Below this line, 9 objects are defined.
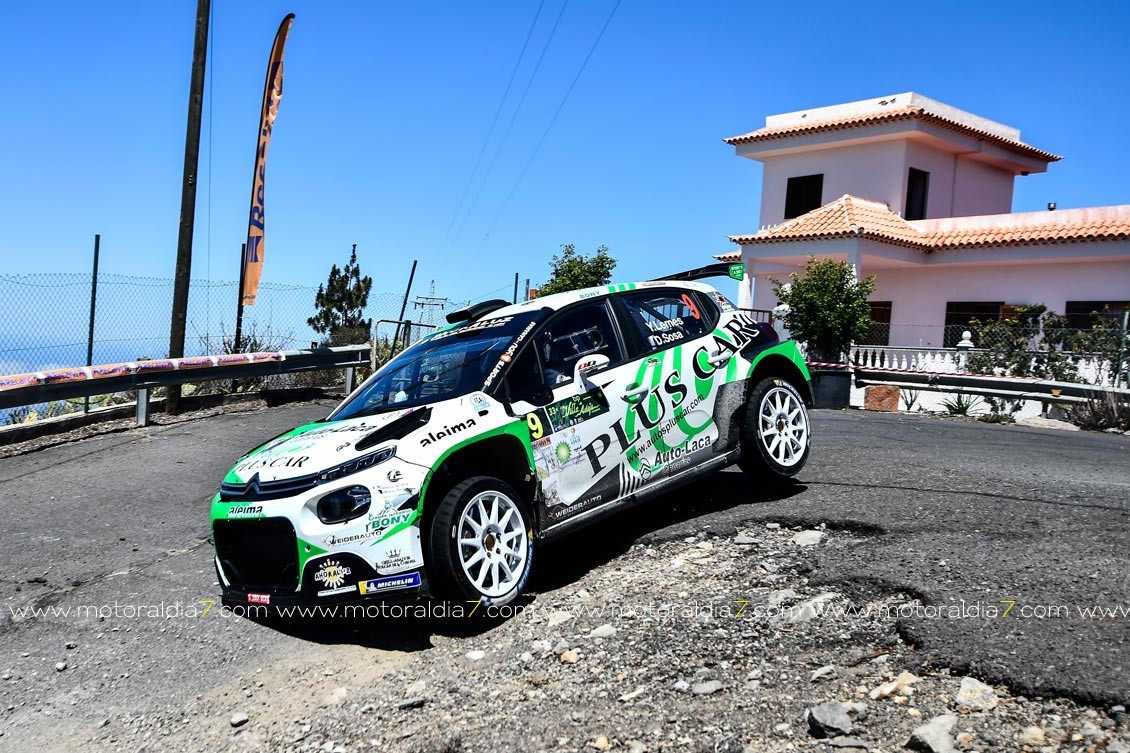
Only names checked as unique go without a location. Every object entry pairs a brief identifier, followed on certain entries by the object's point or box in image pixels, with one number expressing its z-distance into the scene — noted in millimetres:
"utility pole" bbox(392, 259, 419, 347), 15398
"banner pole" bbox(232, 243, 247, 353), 14930
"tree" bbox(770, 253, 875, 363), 20125
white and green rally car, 4793
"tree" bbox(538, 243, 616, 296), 25219
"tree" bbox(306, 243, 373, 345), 28516
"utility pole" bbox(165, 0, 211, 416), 13516
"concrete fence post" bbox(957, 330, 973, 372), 18797
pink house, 22234
